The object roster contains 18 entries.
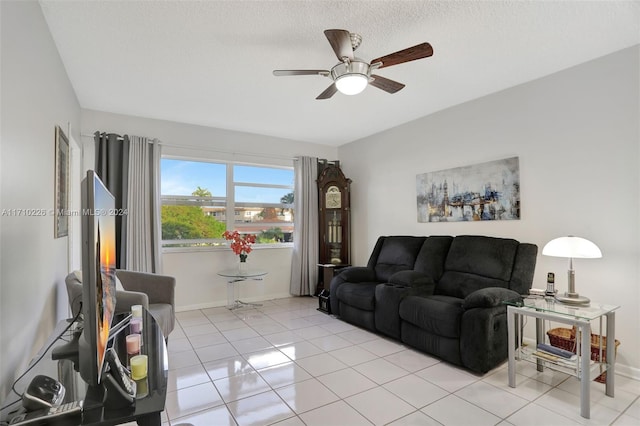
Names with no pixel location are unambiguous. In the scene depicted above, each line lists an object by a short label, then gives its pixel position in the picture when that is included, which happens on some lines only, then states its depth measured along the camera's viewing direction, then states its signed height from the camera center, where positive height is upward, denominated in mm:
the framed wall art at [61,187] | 2373 +238
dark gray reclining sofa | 2576 -791
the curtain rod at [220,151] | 4301 +935
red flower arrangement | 4477 -397
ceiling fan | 2041 +1039
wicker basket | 2438 -1049
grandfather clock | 5219 -35
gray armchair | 2715 -698
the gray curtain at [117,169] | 3828 +561
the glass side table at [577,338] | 2037 -871
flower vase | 4520 -705
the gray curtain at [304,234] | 5184 -322
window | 4457 +197
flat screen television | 988 -207
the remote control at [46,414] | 948 -595
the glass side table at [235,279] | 4218 -917
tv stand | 985 -606
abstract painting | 3312 +226
